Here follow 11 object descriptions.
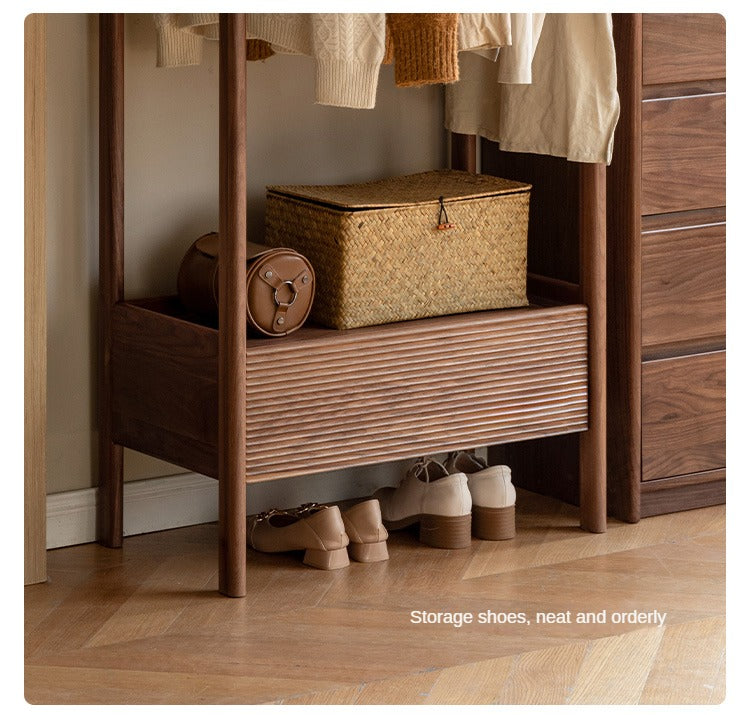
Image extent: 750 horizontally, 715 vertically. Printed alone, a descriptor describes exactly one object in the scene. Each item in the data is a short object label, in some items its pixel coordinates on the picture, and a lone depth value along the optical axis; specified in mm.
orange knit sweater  3511
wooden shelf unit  3646
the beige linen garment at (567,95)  3998
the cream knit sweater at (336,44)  3447
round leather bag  3732
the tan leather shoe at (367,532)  4053
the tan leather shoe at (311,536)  3995
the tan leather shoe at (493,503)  4237
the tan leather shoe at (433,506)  4148
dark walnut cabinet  4209
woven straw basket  3906
